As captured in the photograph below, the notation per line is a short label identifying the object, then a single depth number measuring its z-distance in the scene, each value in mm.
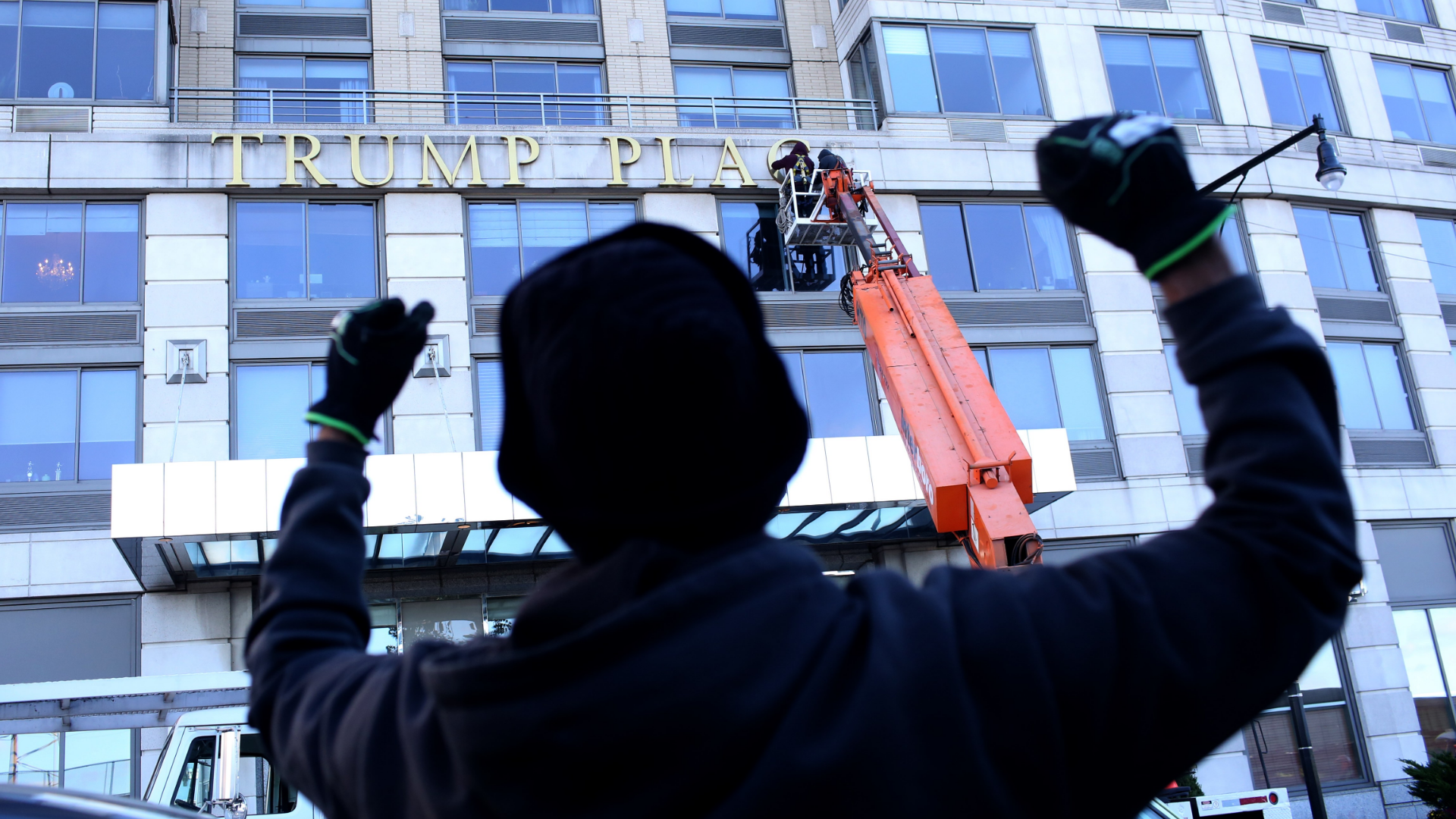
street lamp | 14328
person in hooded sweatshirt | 1044
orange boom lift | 10812
